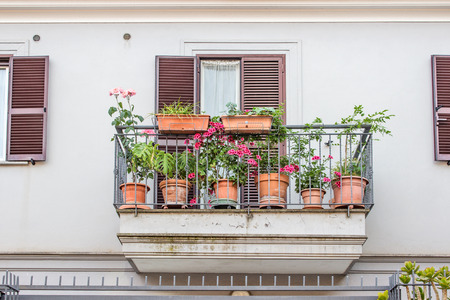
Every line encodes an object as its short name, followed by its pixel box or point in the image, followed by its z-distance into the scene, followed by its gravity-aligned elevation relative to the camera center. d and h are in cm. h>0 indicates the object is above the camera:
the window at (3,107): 1282 +108
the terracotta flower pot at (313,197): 1162 +1
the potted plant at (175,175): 1162 +24
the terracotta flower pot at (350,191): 1147 +8
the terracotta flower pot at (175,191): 1161 +6
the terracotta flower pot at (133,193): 1153 +4
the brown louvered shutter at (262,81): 1295 +142
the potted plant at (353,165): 1150 +37
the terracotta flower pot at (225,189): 1152 +9
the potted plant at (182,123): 1167 +81
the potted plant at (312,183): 1162 +16
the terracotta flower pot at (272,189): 1148 +9
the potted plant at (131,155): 1159 +45
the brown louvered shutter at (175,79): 1291 +143
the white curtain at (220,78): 1315 +148
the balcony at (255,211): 1126 -15
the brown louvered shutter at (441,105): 1255 +112
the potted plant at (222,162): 1154 +39
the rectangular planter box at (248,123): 1166 +82
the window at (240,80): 1293 +143
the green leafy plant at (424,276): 977 -72
